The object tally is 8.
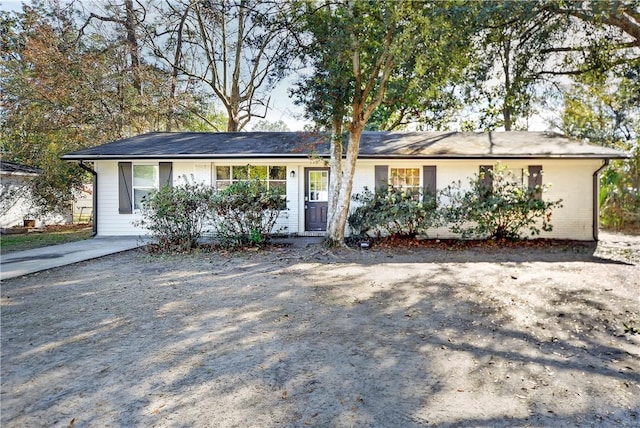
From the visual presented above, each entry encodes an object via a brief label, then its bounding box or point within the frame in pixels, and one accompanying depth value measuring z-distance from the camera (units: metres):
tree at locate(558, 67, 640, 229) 13.36
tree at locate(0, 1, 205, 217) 13.55
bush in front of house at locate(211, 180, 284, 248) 8.57
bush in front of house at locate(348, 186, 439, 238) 9.73
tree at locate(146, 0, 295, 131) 15.24
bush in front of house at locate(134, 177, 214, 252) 8.42
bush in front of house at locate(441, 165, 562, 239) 9.58
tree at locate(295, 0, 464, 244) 7.70
